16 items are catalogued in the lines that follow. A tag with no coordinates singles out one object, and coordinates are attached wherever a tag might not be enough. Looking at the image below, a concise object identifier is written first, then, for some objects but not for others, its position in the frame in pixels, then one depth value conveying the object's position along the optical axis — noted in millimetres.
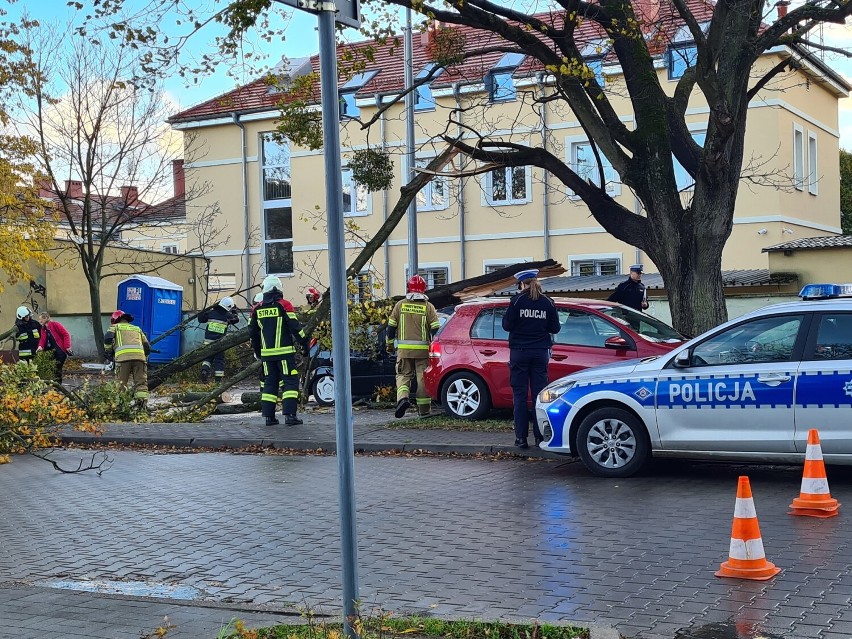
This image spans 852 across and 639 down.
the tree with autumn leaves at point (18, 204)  26969
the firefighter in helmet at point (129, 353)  17953
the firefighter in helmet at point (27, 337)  21656
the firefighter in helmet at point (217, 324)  23891
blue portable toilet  32156
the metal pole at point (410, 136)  20109
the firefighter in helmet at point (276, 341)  14531
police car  8828
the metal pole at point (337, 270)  4098
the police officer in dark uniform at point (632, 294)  16594
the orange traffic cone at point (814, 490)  7820
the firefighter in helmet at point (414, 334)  14844
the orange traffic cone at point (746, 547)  6117
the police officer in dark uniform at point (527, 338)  11531
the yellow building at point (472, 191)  31156
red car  13031
